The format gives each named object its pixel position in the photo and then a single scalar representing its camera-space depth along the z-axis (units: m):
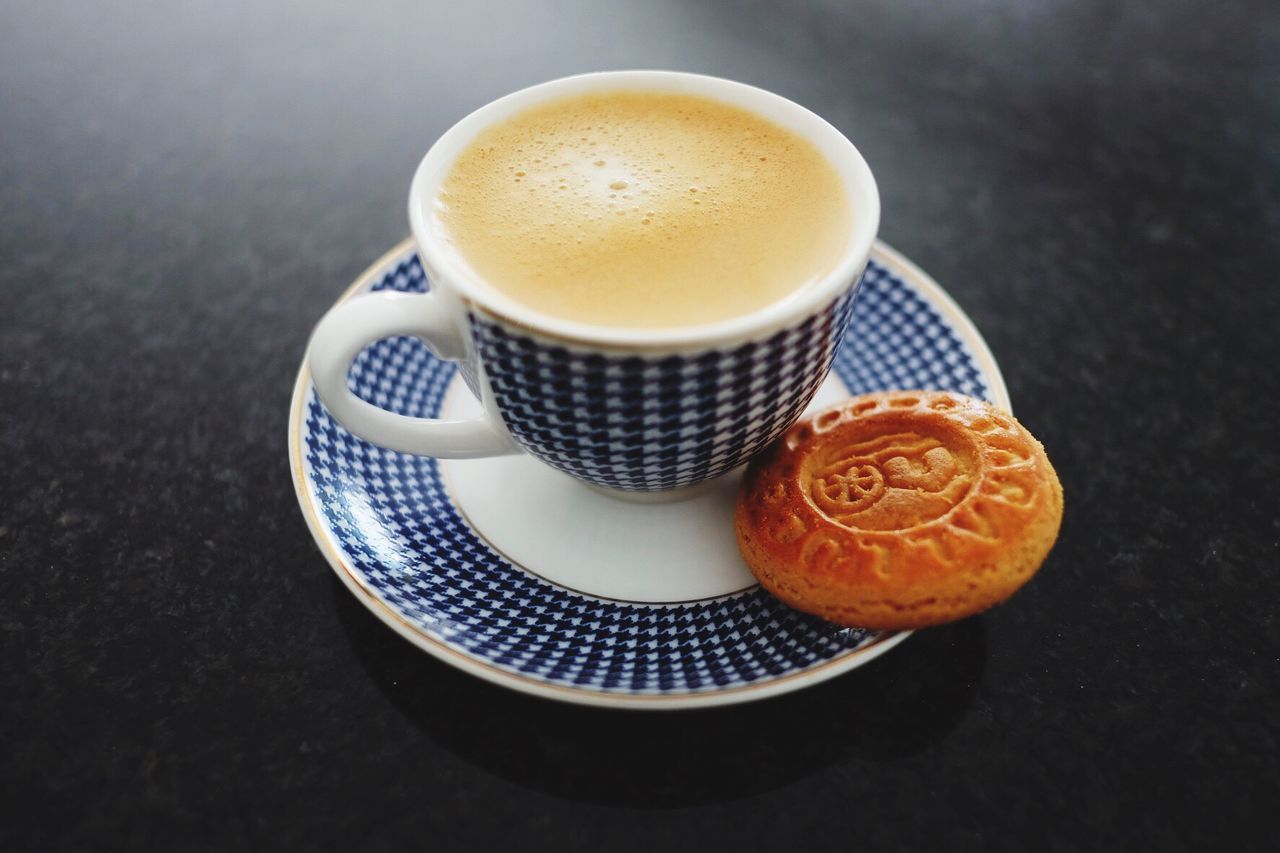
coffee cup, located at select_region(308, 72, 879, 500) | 0.26
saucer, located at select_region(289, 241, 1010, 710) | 0.26
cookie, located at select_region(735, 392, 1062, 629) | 0.26
